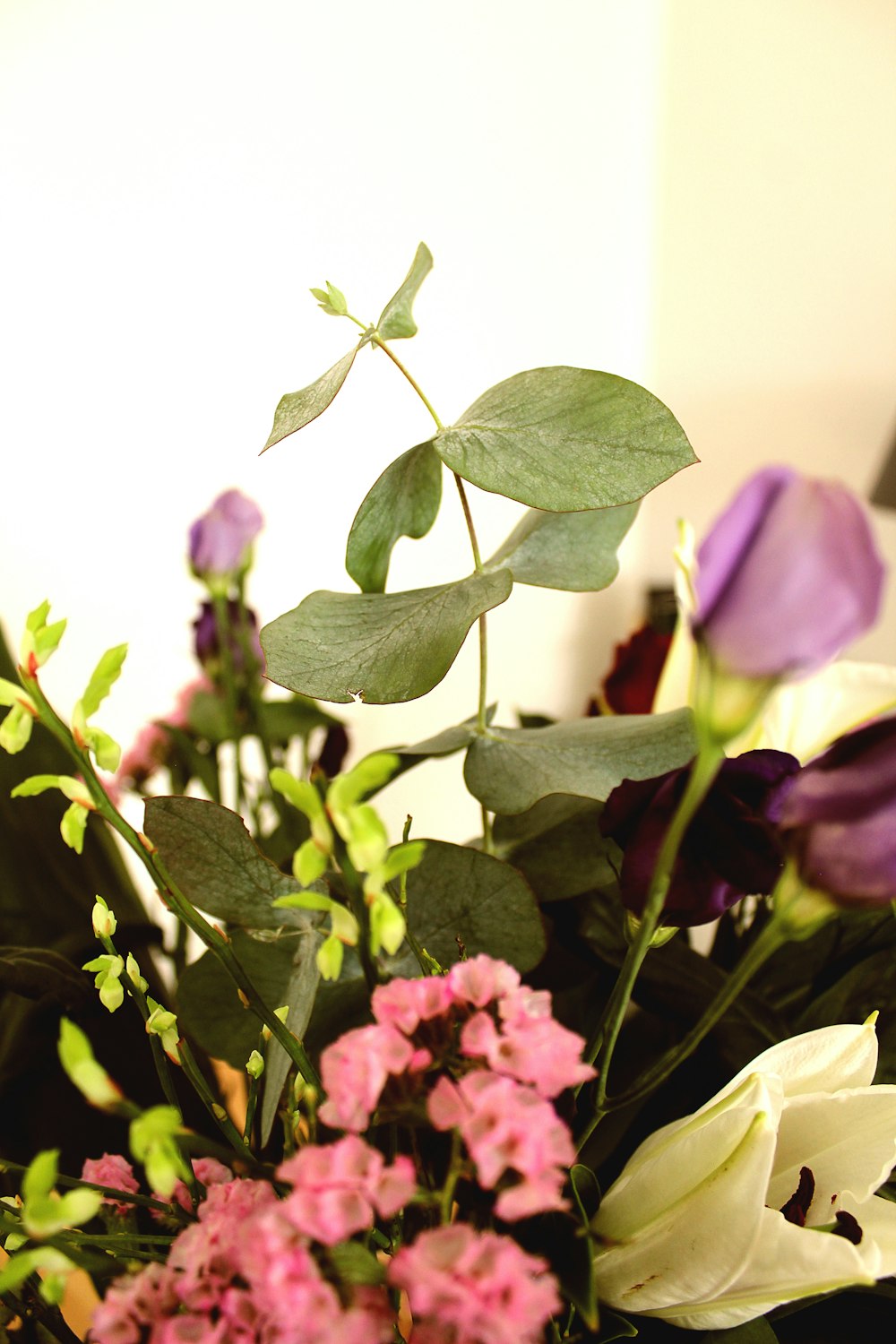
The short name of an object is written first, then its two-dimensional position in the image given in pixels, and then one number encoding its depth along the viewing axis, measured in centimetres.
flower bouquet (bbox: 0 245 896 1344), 17
